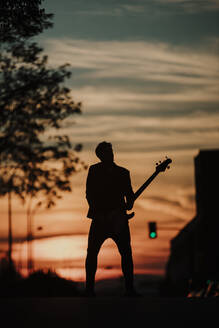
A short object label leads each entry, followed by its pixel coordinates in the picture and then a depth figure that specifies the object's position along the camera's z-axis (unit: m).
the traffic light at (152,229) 39.62
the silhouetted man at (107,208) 10.63
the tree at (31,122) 34.91
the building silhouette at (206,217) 121.06
